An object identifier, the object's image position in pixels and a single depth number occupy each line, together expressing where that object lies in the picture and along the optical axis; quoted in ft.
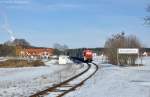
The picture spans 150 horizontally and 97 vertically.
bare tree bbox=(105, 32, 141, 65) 224.12
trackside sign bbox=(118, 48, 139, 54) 194.90
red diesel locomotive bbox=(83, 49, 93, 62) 286.25
